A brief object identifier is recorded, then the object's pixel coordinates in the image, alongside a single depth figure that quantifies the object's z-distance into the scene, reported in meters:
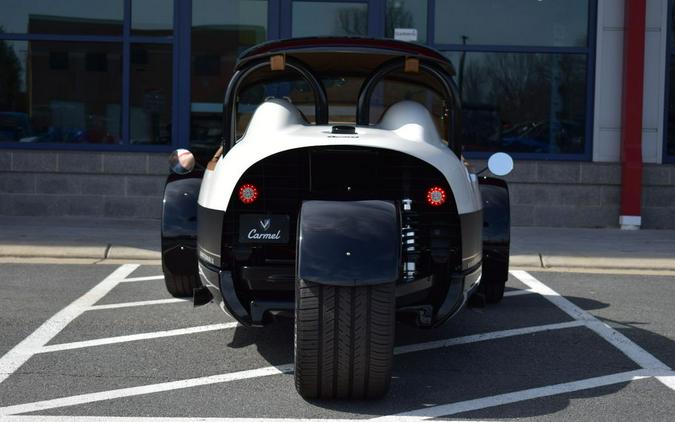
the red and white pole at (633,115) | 13.17
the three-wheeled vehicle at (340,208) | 4.70
